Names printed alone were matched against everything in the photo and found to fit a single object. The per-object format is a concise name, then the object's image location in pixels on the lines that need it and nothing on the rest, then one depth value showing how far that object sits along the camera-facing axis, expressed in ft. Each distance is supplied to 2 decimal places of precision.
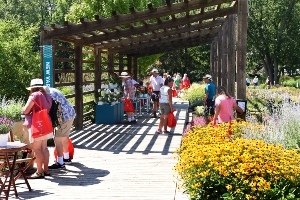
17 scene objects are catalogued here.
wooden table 18.66
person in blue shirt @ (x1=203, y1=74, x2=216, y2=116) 41.29
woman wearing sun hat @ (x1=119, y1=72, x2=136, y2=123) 42.57
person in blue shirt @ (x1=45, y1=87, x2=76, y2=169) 24.30
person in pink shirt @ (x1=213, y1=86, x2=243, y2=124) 27.32
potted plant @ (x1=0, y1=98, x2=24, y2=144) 25.55
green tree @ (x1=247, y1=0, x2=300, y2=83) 138.51
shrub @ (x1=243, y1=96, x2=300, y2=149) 20.80
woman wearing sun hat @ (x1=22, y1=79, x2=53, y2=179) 21.63
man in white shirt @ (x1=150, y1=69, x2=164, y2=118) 46.22
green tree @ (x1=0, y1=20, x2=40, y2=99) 44.88
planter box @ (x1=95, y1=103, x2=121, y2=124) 44.60
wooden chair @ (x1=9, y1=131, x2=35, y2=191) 19.79
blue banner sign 32.58
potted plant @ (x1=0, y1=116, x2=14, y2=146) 19.72
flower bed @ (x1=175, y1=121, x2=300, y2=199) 14.96
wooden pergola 31.32
